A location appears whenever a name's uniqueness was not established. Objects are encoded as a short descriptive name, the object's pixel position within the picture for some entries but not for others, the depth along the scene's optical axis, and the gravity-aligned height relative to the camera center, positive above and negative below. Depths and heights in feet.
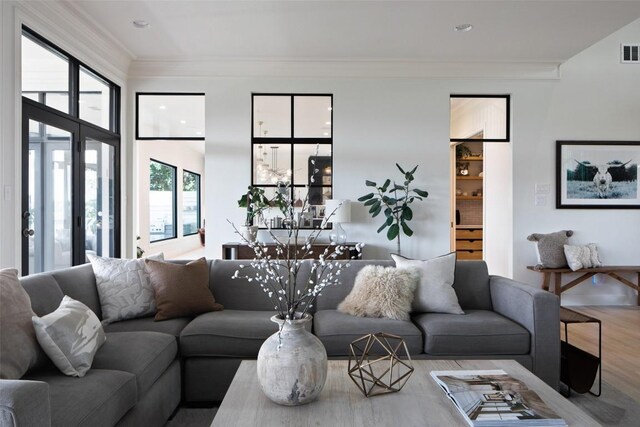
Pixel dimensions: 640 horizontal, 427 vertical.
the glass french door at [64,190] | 11.25 +0.51
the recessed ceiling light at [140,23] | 13.47 +6.01
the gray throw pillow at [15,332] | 5.21 -1.67
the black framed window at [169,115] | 17.54 +3.92
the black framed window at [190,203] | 36.14 +0.39
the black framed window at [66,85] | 11.35 +3.93
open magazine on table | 4.63 -2.34
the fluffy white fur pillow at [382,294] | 8.93 -1.88
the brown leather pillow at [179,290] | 8.98 -1.84
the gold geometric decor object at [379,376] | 5.50 -2.40
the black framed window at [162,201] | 29.35 +0.46
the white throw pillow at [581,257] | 16.38 -1.90
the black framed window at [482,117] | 17.84 +4.14
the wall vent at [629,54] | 17.93 +6.68
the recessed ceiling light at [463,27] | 13.70 +6.03
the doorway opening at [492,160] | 17.89 +2.27
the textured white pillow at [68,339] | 5.72 -1.89
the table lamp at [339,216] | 16.43 -0.33
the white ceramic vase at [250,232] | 15.97 -0.95
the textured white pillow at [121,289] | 8.71 -1.77
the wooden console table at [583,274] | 16.34 -2.61
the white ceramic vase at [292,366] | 4.94 -1.90
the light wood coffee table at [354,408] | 4.72 -2.42
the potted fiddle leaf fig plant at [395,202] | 16.44 +0.24
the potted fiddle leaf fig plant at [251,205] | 16.14 +0.09
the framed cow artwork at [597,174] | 17.57 +1.47
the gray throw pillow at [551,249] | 16.69 -1.62
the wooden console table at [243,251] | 16.03 -1.70
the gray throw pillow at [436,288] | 9.41 -1.83
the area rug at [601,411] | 7.55 -3.90
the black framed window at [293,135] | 17.67 +3.10
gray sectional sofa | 6.46 -2.43
